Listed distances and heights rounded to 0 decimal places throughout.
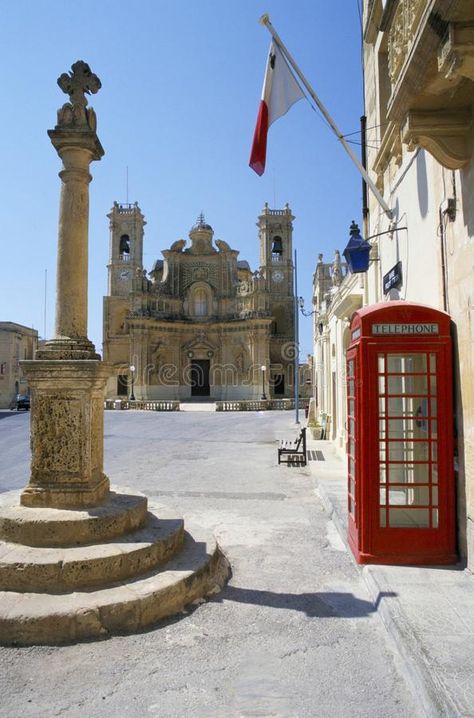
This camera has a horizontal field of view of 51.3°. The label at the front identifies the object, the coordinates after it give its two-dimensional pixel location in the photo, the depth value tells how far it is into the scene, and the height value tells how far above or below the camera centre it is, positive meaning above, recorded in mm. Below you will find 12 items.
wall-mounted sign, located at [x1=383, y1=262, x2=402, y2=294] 6884 +1647
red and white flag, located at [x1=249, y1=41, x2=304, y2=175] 6855 +4093
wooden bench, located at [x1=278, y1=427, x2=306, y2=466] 12219 -1628
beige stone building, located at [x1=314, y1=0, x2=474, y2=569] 3410 +2186
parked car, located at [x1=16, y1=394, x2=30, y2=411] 41050 -1102
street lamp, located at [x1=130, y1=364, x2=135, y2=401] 45050 +1729
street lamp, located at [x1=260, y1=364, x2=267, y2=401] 45291 +1664
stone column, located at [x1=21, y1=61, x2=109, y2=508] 4938 +127
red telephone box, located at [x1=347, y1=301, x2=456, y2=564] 4762 -581
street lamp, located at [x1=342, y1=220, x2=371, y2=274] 7453 +2050
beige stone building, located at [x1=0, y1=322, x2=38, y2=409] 46656 +2827
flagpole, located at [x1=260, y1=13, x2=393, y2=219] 6772 +3931
